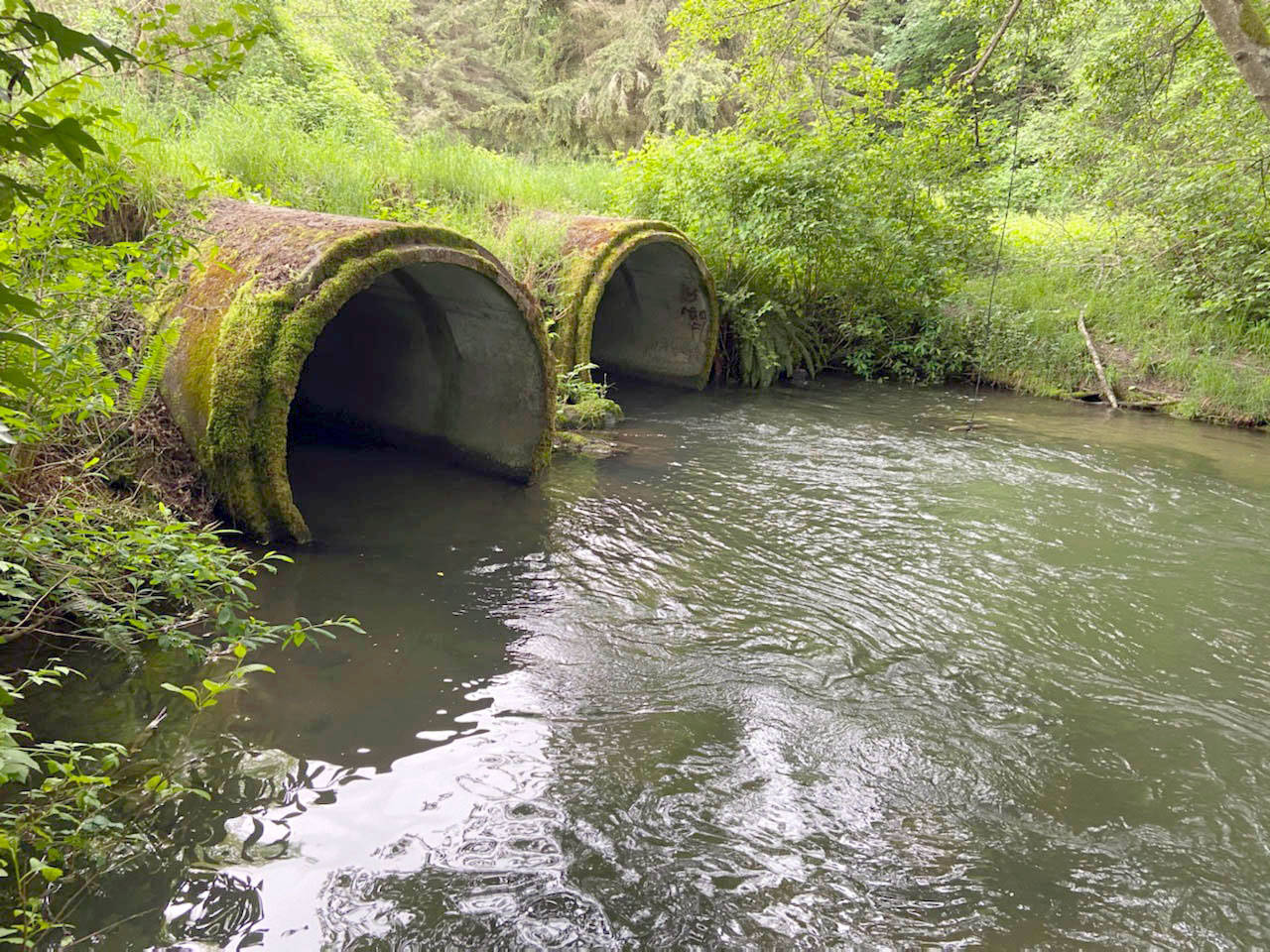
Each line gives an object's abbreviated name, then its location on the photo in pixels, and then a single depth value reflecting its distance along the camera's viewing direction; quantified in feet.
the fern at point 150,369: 10.29
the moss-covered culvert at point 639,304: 24.61
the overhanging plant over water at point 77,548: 6.96
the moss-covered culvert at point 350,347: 13.71
